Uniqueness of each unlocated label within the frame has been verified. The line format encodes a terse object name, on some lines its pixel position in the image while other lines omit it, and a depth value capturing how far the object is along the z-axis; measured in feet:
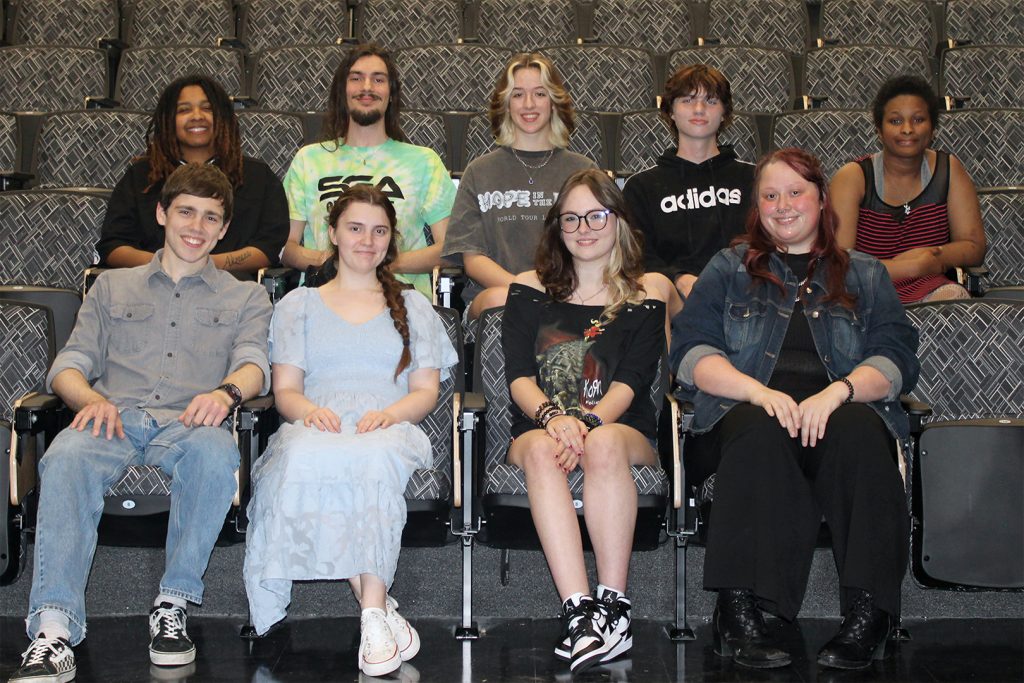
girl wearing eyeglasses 8.64
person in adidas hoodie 11.31
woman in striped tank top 11.96
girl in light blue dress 8.62
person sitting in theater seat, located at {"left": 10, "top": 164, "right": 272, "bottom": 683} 8.43
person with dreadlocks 11.54
